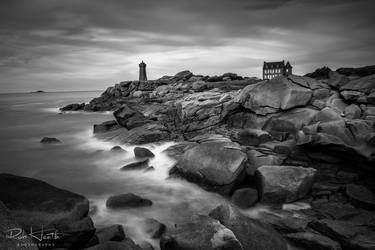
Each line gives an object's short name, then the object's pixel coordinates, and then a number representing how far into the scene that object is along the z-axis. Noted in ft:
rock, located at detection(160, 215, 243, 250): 16.66
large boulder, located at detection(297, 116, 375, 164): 29.30
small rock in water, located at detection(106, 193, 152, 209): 28.40
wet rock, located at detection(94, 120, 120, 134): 71.26
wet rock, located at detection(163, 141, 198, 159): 44.69
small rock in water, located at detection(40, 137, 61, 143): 65.77
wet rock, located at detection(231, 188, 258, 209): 27.35
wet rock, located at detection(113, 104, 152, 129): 63.77
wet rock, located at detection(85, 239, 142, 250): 15.60
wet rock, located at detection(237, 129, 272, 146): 39.73
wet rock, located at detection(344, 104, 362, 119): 39.14
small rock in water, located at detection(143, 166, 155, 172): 39.86
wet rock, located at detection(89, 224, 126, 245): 19.11
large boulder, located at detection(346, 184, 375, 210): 25.13
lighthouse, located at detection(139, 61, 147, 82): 210.63
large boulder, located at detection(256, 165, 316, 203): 26.73
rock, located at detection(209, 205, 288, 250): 17.99
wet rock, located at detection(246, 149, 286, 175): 31.83
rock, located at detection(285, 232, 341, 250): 18.88
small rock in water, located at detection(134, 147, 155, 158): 45.75
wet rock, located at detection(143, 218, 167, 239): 23.26
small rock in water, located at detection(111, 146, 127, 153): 50.55
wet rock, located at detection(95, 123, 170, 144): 54.75
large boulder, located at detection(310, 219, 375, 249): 19.17
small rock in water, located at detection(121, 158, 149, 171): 41.06
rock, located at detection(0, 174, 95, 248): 17.98
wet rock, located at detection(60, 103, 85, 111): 157.78
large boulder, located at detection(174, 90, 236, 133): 55.93
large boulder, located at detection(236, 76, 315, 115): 45.62
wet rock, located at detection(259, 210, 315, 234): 22.43
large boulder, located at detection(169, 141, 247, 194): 29.14
